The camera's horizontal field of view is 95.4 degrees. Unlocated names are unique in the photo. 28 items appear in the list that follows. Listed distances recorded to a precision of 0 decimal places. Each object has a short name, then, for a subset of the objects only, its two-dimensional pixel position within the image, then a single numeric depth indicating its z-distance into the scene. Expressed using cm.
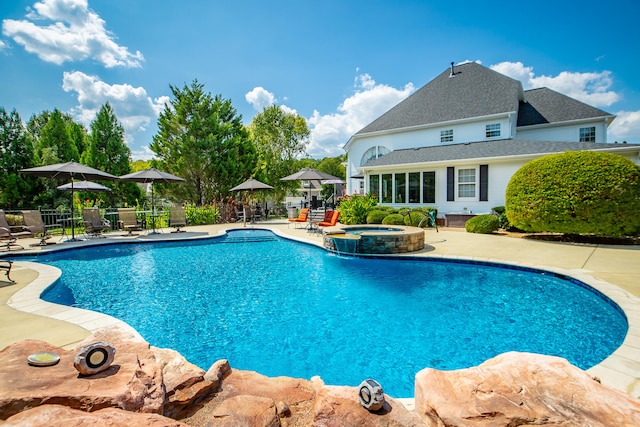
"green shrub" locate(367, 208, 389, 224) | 1533
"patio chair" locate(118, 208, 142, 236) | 1330
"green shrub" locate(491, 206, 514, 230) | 1356
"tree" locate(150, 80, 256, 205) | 2067
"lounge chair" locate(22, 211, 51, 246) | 1098
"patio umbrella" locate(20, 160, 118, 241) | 1120
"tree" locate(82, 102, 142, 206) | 2011
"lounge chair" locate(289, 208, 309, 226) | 1672
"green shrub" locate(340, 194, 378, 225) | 1574
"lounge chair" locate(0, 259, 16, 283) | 615
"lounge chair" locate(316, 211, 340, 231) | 1398
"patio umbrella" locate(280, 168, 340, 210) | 1529
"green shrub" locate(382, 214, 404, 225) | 1475
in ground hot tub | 945
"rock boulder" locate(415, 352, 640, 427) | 179
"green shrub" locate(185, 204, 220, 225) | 1842
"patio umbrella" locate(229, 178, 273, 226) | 1793
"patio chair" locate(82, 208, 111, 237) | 1225
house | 1498
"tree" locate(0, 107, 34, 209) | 1695
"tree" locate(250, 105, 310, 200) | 3050
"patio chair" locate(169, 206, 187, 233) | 1467
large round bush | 970
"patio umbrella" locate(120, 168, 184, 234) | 1409
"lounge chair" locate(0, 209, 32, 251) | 1016
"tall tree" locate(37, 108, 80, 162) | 1944
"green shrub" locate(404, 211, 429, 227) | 1477
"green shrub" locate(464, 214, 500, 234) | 1291
